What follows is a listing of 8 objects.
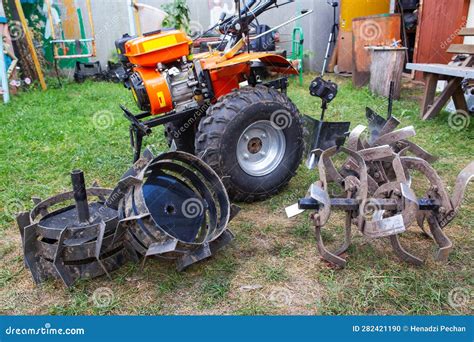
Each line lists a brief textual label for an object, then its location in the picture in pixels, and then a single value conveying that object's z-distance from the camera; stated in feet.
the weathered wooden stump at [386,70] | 20.52
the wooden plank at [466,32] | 17.00
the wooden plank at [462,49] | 16.72
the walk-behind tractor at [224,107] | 9.76
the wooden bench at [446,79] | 16.53
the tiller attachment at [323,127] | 12.19
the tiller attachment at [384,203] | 7.20
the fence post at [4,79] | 21.44
